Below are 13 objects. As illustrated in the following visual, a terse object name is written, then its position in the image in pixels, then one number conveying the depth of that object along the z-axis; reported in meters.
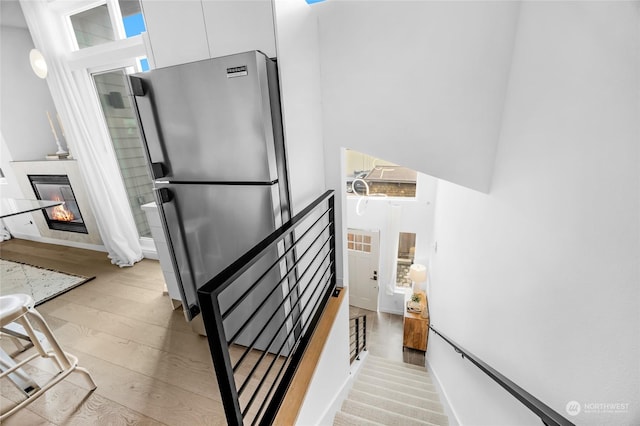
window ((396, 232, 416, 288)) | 5.29
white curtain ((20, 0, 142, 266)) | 2.86
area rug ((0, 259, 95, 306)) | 2.85
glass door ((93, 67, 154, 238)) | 3.07
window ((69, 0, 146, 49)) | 2.68
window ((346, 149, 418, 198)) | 4.76
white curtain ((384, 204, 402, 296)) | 4.79
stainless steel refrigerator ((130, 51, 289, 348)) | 1.29
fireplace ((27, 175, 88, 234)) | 3.63
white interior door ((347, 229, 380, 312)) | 5.18
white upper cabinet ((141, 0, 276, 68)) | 1.34
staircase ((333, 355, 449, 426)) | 2.31
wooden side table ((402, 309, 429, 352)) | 4.39
